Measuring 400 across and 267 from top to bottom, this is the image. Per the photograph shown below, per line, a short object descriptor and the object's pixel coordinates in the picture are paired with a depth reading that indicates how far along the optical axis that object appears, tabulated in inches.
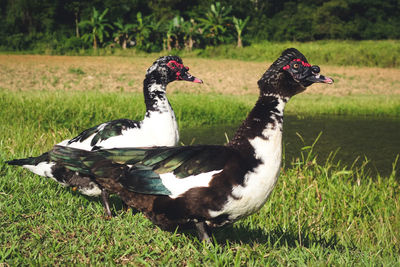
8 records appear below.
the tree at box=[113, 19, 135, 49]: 1162.6
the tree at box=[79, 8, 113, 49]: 1163.3
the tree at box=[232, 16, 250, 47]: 1209.4
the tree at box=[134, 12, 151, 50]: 1171.9
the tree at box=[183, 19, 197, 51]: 1166.7
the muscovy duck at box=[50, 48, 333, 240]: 95.9
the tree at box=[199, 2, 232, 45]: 1236.5
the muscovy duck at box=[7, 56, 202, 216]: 142.5
